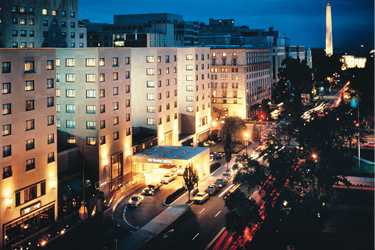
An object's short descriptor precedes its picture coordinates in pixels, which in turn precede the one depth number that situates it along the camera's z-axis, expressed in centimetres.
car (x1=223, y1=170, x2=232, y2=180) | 7388
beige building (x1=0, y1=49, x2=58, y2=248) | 4734
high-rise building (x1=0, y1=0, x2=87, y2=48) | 10081
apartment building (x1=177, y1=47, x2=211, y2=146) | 9625
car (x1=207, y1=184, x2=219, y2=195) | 6594
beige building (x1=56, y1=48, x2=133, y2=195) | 6400
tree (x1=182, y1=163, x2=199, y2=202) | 6225
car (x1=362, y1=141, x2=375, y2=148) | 8769
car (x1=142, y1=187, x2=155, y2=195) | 6583
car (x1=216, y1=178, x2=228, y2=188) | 6931
